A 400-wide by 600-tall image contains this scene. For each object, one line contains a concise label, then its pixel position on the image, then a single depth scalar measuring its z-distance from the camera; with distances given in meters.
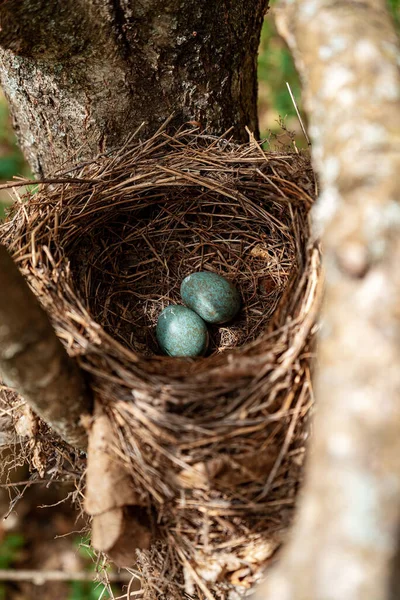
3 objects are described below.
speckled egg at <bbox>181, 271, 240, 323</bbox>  0.55
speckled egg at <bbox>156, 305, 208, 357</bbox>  0.54
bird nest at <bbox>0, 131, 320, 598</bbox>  0.45
